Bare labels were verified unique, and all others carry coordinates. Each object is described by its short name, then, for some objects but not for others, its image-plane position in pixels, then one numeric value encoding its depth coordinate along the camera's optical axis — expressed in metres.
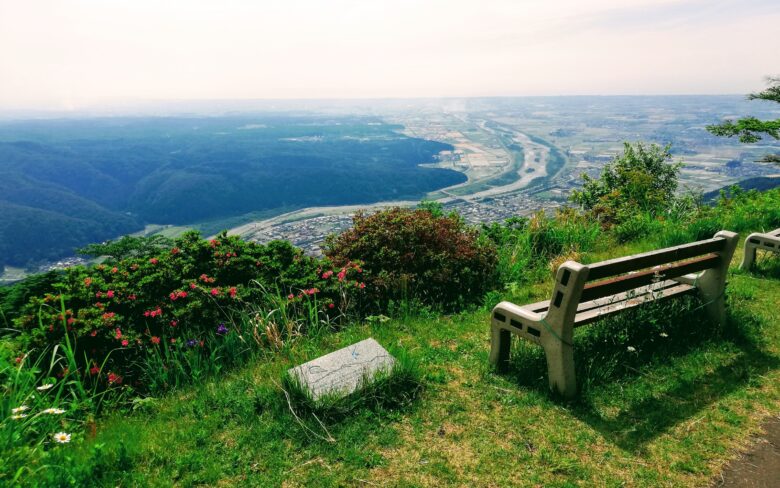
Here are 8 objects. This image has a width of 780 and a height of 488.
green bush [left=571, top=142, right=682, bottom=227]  9.54
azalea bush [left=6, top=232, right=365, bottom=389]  3.90
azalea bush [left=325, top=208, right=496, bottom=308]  5.54
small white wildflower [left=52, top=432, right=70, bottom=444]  2.53
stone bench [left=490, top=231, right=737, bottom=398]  2.87
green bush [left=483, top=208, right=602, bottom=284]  6.52
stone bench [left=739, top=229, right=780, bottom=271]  5.49
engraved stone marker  3.25
